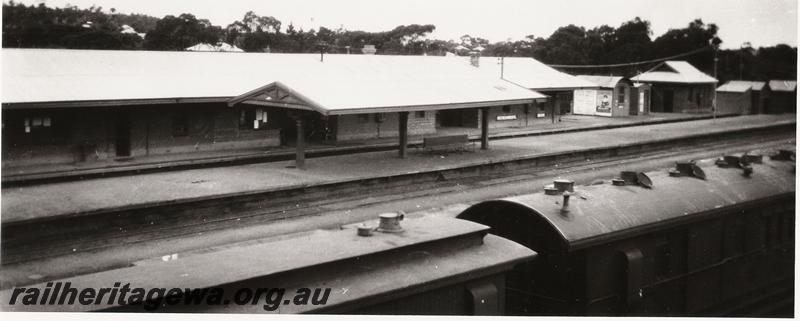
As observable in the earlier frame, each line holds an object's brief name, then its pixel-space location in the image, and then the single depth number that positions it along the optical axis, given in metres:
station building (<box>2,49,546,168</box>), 20.00
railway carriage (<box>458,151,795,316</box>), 7.42
